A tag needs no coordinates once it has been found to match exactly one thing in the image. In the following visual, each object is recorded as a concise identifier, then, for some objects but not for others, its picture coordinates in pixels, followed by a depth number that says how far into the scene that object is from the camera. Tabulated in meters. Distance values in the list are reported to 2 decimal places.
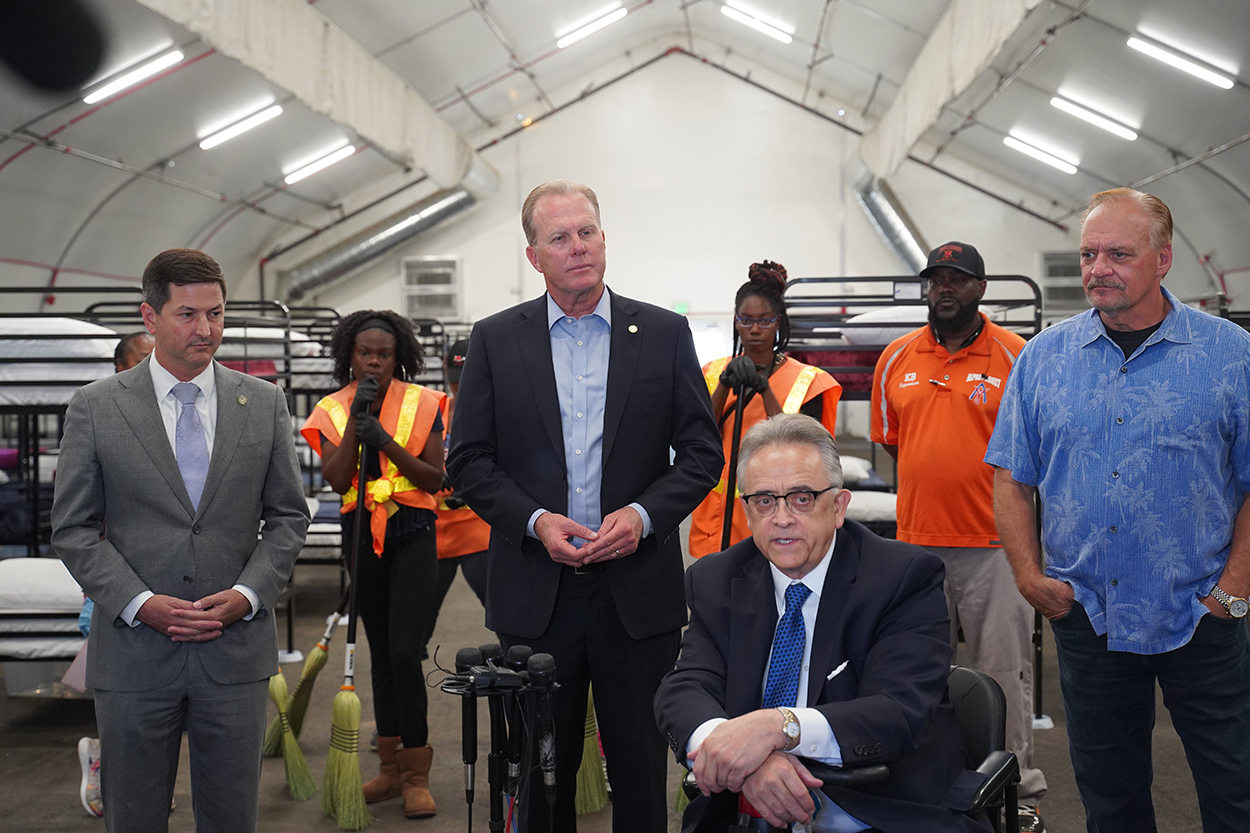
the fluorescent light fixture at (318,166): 14.70
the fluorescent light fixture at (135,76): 9.79
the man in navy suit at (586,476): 2.48
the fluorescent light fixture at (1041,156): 14.08
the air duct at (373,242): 16.78
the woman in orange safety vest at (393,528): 3.65
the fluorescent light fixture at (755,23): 14.61
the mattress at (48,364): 5.37
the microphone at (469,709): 1.97
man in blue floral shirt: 2.39
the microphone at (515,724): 2.01
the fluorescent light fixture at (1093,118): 11.80
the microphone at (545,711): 1.98
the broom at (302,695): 4.07
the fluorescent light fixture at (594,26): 14.79
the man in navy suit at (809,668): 1.91
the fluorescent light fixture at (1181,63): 9.45
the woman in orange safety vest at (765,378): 3.63
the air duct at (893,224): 15.72
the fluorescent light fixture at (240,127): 12.13
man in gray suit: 2.43
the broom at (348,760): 3.55
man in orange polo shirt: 3.41
